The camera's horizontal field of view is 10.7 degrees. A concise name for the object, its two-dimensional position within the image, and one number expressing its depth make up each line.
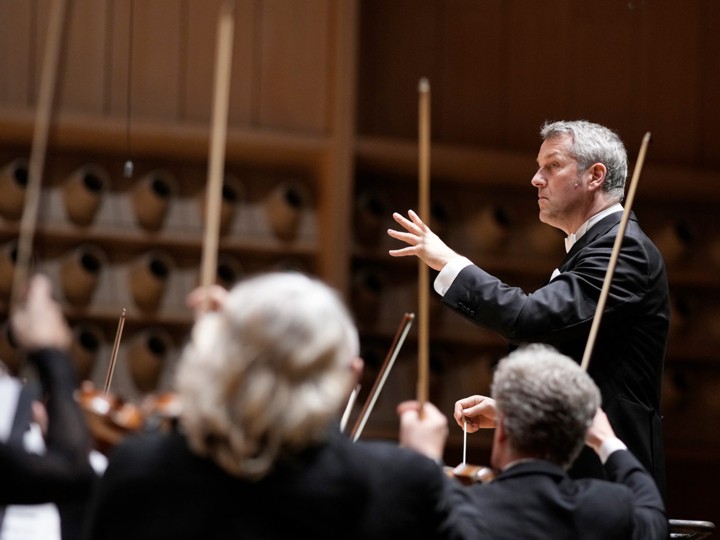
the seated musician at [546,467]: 6.65
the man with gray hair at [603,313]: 7.40
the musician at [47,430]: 6.44
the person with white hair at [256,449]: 6.37
